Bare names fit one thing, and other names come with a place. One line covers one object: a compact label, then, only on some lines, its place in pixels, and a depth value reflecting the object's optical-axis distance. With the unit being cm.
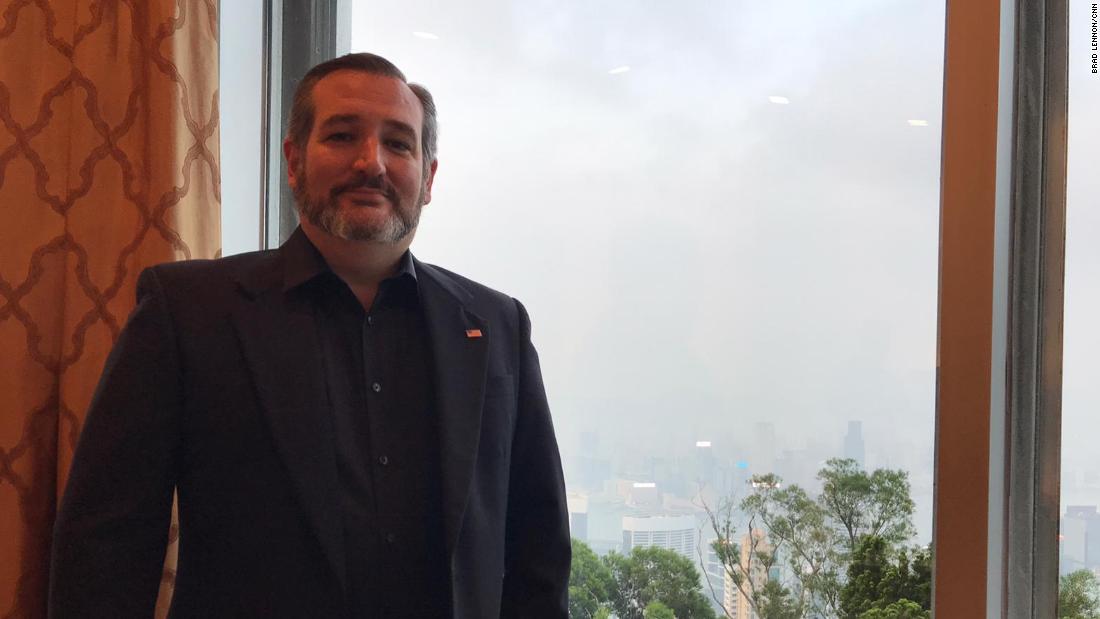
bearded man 132
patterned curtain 177
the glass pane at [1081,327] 156
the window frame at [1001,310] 158
